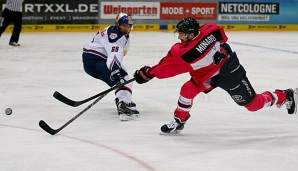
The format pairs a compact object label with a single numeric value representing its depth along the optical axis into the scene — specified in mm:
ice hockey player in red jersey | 6875
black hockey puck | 8314
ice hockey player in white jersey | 8371
